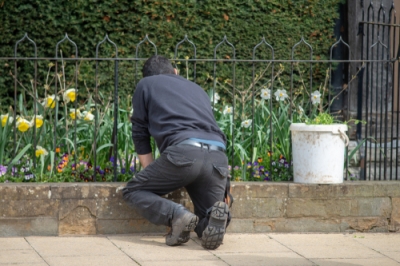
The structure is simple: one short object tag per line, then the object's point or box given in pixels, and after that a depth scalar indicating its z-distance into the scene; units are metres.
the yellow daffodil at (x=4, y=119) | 11.23
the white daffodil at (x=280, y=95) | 12.23
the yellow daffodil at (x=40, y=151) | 10.84
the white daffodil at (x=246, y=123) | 11.69
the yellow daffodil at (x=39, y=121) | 10.93
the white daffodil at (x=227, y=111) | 12.27
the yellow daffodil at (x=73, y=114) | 11.38
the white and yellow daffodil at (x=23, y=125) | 10.93
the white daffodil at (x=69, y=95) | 11.34
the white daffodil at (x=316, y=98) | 12.23
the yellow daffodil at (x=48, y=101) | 11.39
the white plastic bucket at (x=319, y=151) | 10.66
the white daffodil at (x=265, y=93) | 12.25
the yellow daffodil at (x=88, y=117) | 11.50
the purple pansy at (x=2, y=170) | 10.64
